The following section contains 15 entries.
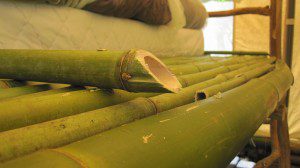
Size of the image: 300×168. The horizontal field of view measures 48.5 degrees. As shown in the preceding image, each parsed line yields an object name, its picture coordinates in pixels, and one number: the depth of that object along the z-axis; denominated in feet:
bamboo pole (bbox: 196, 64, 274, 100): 2.26
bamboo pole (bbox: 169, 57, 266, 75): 3.17
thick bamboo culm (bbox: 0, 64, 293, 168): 0.99
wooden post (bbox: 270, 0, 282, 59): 7.18
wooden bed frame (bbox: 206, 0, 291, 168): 7.14
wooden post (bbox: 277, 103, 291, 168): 7.16
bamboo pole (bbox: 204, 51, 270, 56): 7.42
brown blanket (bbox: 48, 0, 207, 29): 3.74
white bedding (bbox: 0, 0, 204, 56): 2.87
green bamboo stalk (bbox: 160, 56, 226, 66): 4.04
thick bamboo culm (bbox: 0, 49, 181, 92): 1.45
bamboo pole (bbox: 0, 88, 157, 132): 1.30
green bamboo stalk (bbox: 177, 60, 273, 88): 2.70
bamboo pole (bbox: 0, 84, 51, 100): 1.74
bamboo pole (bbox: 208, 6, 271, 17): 7.30
